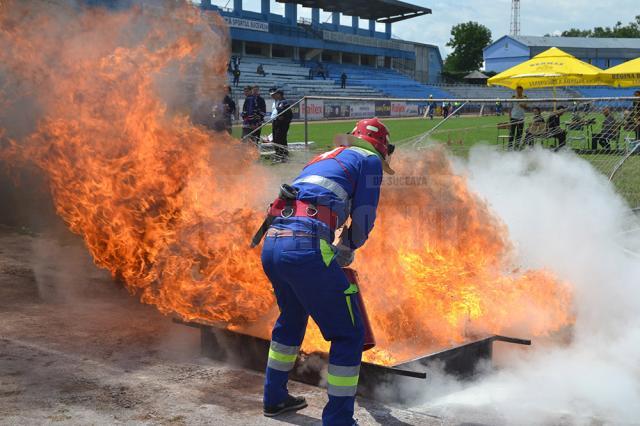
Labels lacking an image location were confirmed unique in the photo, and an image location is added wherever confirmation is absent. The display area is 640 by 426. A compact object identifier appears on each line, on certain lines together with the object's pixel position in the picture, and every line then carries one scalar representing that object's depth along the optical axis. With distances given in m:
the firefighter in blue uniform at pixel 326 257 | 3.70
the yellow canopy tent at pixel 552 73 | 19.05
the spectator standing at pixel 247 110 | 14.05
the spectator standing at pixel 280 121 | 14.00
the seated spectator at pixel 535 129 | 13.02
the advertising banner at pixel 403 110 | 39.53
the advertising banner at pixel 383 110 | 40.92
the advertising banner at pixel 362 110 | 41.94
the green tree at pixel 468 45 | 109.00
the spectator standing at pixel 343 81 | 52.78
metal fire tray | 4.32
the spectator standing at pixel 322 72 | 55.17
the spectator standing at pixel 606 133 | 13.68
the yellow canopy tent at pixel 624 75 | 18.61
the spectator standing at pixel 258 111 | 14.10
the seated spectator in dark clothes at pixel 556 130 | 13.00
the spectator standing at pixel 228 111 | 9.32
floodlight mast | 121.56
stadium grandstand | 51.06
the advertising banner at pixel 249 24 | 52.15
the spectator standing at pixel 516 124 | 13.68
